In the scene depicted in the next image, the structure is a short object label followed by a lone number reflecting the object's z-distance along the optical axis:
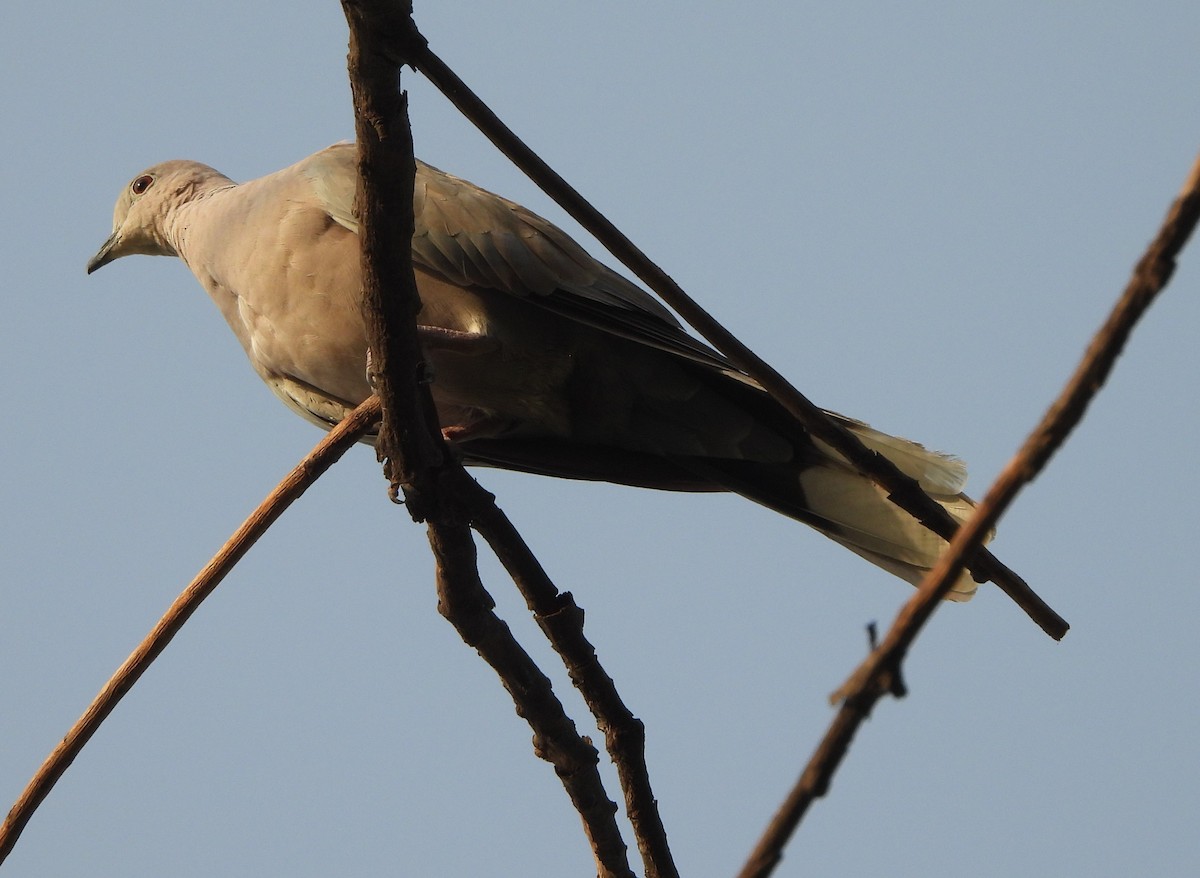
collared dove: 8.51
